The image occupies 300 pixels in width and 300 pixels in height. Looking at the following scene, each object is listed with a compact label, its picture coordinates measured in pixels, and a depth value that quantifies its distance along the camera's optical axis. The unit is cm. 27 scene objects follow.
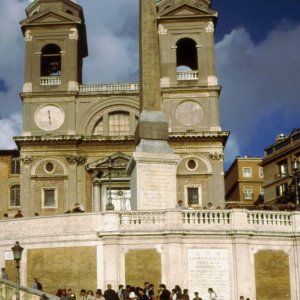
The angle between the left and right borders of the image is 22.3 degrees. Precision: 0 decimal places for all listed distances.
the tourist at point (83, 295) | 2695
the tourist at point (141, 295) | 2412
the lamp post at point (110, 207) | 3445
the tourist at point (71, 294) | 2563
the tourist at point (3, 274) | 2834
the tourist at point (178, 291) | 2450
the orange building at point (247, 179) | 8725
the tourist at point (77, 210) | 3397
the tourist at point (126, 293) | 2566
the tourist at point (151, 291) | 2534
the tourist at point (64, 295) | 2493
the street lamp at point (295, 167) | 3793
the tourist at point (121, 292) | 2602
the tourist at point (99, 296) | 2538
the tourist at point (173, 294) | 2480
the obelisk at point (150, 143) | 3372
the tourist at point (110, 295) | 2539
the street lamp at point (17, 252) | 2355
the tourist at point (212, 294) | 2680
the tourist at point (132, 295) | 2458
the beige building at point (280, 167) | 6644
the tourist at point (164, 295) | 2460
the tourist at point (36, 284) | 2801
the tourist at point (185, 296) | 2431
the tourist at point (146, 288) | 2535
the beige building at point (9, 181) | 6288
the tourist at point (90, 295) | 2636
